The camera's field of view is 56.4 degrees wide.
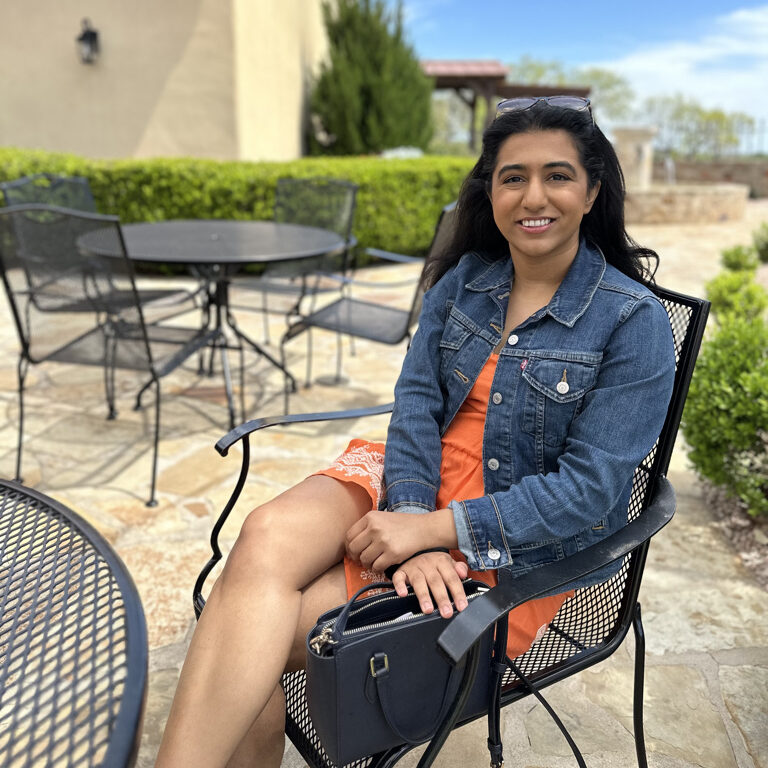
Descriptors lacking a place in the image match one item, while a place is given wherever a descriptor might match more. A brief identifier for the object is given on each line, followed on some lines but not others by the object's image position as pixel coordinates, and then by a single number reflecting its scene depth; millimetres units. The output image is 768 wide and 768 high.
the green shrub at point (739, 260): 6238
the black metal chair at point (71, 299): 2686
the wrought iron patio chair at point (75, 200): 3629
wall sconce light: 8320
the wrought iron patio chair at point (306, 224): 3895
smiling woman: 1189
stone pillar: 14020
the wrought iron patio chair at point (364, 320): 3336
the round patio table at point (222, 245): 2965
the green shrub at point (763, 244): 8312
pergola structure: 16781
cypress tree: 11086
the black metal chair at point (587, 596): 1115
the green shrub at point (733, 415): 2488
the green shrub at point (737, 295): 4559
